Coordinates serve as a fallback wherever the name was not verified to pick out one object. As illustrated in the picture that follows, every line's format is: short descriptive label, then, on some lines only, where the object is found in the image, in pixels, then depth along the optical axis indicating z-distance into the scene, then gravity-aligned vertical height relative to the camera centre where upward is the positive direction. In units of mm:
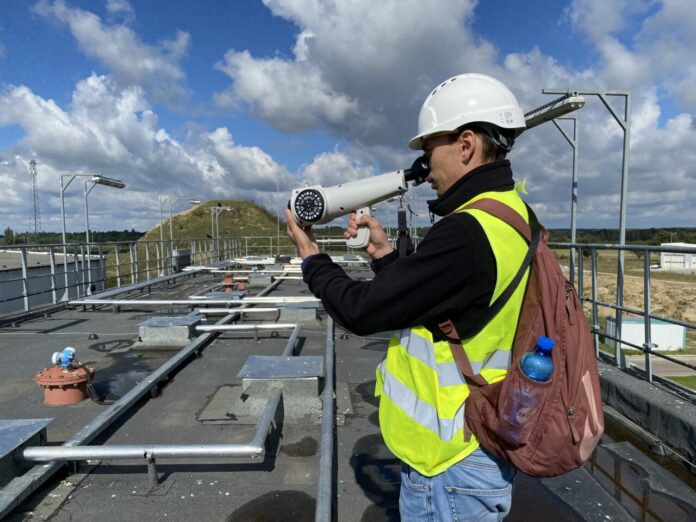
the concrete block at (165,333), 6141 -1074
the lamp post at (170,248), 15455 +146
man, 1237 -166
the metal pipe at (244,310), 7293 -975
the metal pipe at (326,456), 2418 -1326
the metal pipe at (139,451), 2799 -1217
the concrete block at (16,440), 2668 -1095
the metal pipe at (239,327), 6434 -1089
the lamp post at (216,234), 21064 +855
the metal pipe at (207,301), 7695 -863
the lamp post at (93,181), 13141 +2322
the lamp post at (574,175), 11750 +1594
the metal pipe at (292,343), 5297 -1174
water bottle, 1252 -340
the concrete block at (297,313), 7480 -1072
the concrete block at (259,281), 12586 -876
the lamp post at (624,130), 8672 +1985
